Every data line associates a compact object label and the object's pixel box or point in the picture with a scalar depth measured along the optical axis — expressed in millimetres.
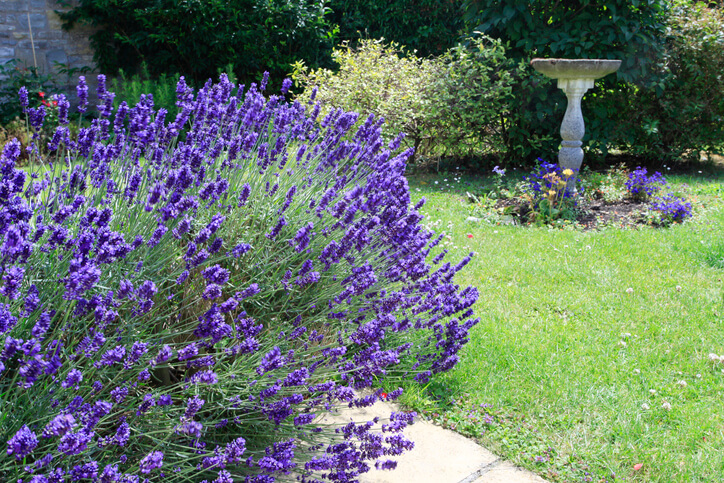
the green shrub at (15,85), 8875
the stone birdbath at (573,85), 5941
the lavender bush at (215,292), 1448
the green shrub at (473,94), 7422
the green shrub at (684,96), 7785
